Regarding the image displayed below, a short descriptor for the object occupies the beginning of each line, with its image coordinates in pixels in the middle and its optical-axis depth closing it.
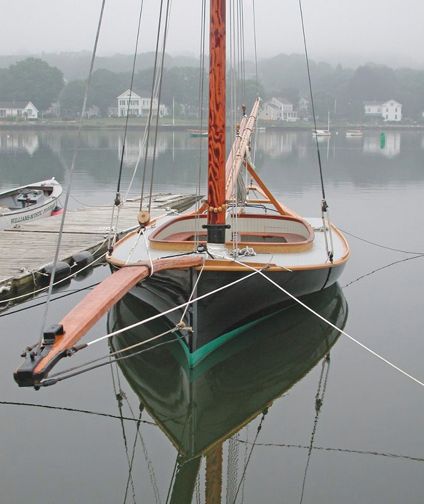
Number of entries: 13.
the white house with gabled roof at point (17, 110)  152.88
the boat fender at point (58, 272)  16.38
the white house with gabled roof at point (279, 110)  182.12
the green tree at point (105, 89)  164.93
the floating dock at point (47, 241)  16.00
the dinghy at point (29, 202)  22.75
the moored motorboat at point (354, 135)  131.25
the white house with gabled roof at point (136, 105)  159.62
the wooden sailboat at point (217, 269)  10.80
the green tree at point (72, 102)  157.44
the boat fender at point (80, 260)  18.20
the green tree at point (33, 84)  161.62
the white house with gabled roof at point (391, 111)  195.25
